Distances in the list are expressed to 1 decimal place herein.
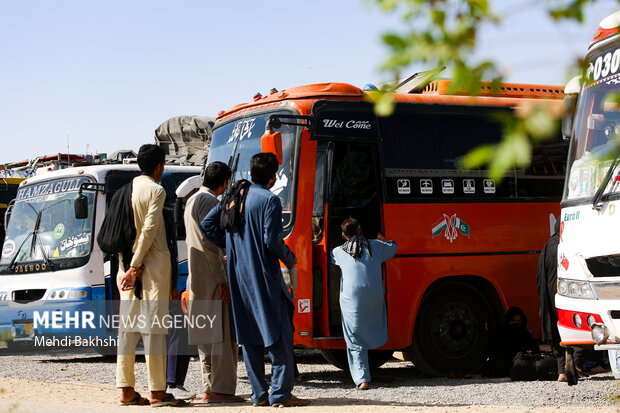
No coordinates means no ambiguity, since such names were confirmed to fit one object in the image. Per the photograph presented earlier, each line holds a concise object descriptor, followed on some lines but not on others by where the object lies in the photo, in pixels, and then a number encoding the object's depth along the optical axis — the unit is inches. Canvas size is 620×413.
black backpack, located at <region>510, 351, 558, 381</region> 377.7
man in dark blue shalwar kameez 298.4
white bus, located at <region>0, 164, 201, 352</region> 515.8
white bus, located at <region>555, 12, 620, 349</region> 285.6
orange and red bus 382.0
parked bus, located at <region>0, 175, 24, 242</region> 777.6
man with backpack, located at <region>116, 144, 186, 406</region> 301.6
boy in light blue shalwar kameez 363.6
